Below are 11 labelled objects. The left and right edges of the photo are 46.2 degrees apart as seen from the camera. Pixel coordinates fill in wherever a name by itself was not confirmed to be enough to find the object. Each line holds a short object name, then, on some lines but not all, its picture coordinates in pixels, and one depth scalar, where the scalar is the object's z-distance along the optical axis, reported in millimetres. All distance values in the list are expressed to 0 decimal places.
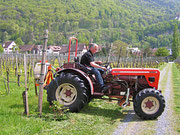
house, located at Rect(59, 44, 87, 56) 81088
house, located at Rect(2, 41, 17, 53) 99438
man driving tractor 5859
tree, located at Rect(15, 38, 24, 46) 125300
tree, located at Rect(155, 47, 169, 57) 89250
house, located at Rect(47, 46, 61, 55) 101969
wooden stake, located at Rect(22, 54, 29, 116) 5260
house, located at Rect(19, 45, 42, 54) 87812
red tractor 5548
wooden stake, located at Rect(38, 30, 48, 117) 5020
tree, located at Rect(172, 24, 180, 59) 75781
